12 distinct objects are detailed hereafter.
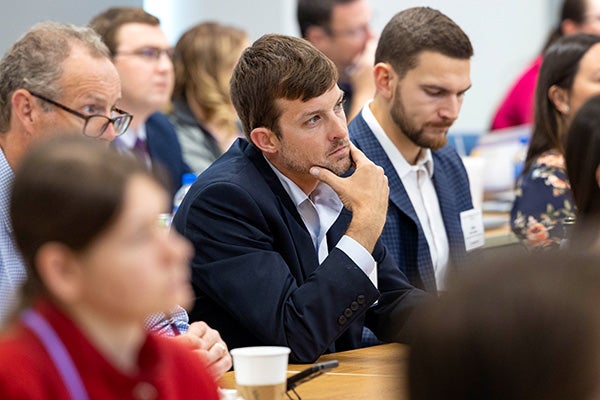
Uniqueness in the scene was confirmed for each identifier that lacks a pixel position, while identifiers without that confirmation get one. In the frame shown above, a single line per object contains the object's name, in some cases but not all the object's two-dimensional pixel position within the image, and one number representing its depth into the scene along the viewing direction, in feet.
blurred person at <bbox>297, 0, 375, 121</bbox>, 34.32
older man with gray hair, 15.16
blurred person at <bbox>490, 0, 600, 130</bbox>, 34.76
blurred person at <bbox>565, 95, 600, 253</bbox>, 14.40
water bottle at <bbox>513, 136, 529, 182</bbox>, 30.16
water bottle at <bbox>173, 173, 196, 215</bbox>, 25.15
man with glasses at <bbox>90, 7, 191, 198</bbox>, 27.73
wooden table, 11.95
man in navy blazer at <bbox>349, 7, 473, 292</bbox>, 19.79
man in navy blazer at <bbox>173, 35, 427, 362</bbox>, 14.24
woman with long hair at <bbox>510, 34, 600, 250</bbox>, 22.88
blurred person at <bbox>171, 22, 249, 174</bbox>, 30.43
